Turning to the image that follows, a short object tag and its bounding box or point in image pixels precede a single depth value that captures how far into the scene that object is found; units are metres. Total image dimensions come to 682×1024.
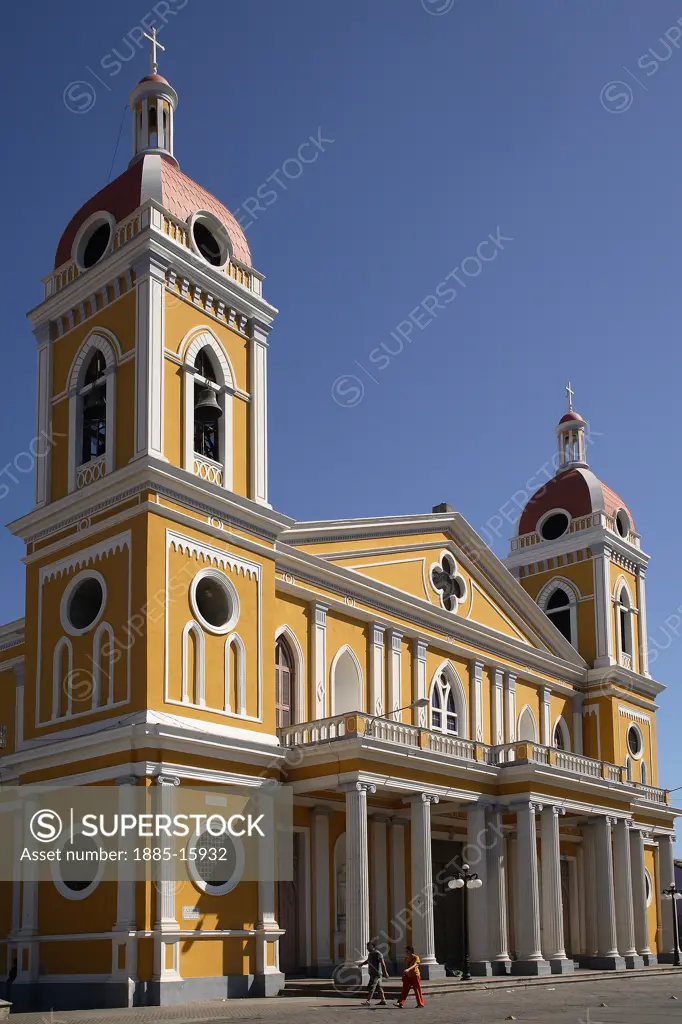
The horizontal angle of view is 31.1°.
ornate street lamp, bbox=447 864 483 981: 27.95
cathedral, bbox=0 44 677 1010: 24.86
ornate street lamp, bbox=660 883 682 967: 37.91
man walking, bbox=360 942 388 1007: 23.05
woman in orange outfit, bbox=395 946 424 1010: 22.38
